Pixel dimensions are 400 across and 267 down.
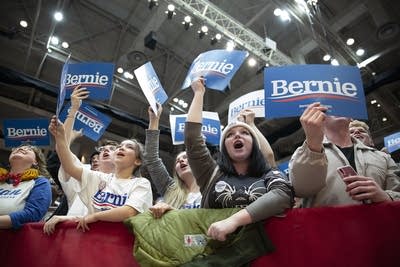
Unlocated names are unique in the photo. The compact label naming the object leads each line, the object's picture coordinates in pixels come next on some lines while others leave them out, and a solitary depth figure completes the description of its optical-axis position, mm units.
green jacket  1151
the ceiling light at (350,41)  6178
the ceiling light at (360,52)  6121
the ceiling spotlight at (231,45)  5547
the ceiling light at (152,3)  5087
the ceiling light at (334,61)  5620
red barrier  1119
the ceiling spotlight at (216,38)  5520
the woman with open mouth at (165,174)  2242
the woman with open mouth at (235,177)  1145
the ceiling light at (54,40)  6344
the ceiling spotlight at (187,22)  5359
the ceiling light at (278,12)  5168
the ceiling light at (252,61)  5893
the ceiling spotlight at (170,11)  5048
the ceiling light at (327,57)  5645
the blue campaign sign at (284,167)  3947
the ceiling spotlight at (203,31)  5384
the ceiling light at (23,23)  6203
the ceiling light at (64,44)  6488
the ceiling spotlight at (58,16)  5703
